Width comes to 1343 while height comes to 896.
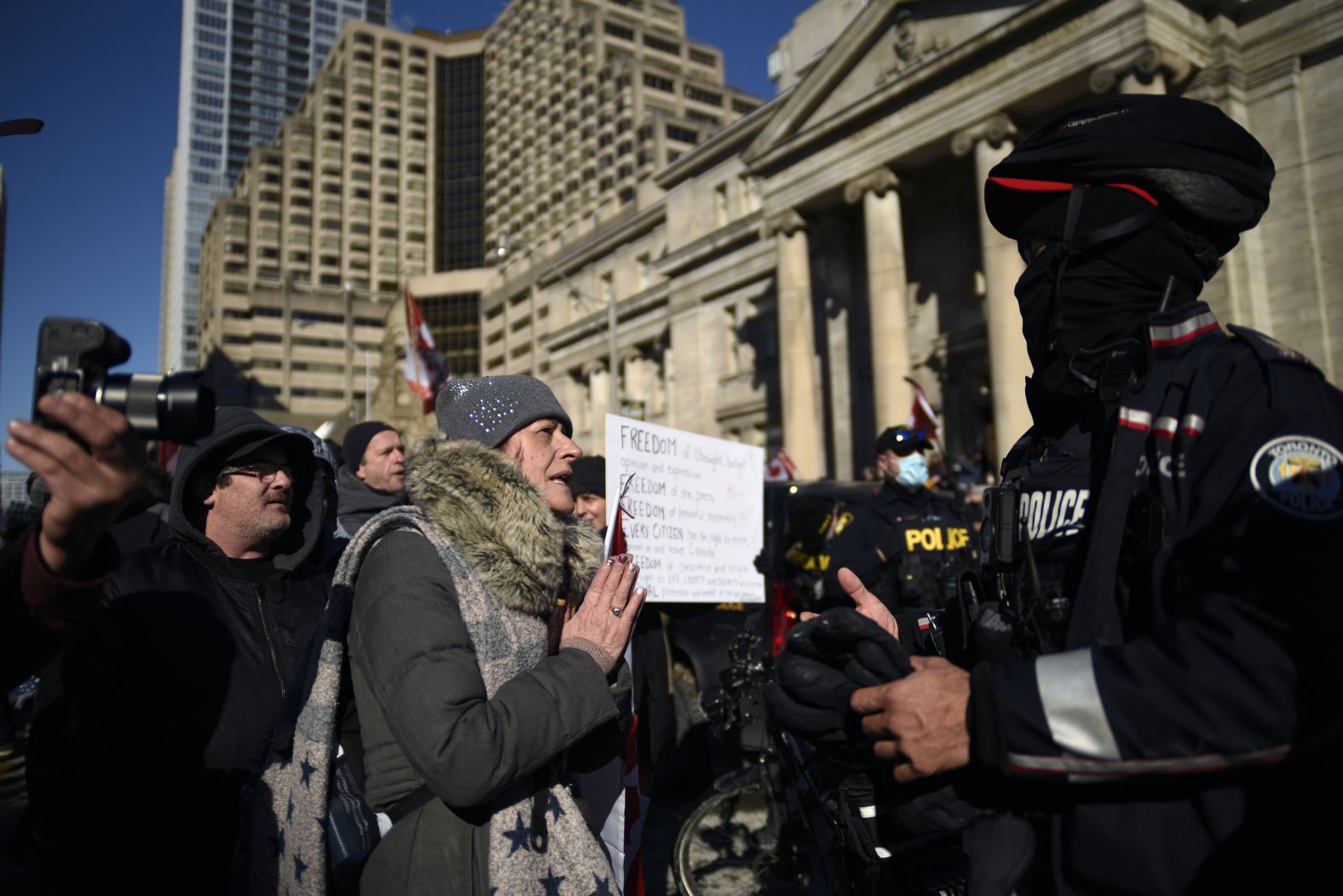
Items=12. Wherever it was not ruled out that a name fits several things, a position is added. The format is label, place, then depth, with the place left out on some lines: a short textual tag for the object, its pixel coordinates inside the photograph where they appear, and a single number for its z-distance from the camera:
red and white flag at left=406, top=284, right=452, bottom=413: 17.28
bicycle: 3.53
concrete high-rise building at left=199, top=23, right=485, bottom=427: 95.56
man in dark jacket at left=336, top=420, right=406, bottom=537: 5.56
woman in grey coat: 1.86
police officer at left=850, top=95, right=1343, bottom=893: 1.24
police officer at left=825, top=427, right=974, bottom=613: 6.46
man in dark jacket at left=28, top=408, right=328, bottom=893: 2.16
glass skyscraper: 139.75
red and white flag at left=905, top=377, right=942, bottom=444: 14.59
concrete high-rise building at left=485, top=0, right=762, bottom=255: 77.06
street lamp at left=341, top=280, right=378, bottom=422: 94.98
